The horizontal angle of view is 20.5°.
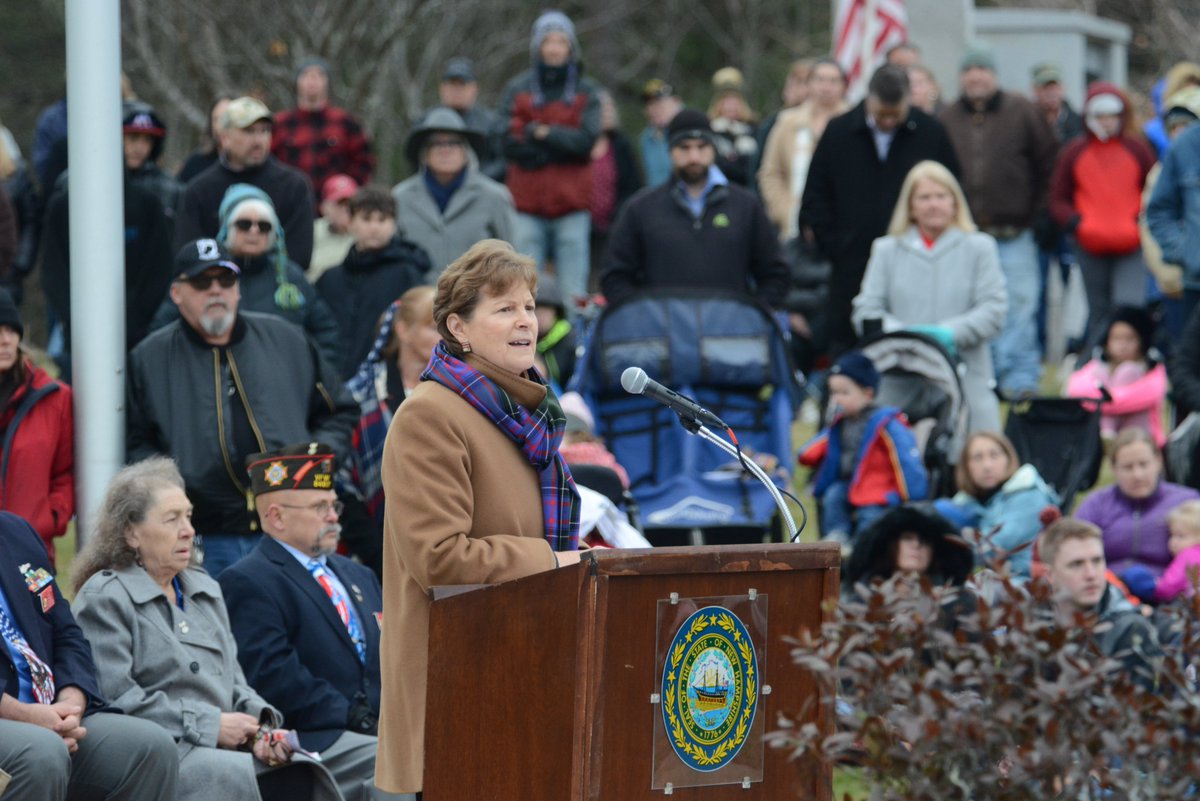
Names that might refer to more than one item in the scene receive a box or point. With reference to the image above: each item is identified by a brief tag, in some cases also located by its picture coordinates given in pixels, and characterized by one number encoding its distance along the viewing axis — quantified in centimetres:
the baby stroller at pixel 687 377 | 1626
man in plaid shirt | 2148
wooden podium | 686
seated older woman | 998
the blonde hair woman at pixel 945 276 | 1743
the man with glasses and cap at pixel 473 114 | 2175
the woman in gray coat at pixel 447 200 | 1823
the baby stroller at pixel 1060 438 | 1689
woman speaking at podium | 738
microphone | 738
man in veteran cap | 1075
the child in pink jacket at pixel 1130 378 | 1882
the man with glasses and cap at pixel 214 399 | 1234
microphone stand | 743
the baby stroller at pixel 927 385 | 1663
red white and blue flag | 2615
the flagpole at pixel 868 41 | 2621
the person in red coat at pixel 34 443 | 1174
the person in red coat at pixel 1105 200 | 2209
